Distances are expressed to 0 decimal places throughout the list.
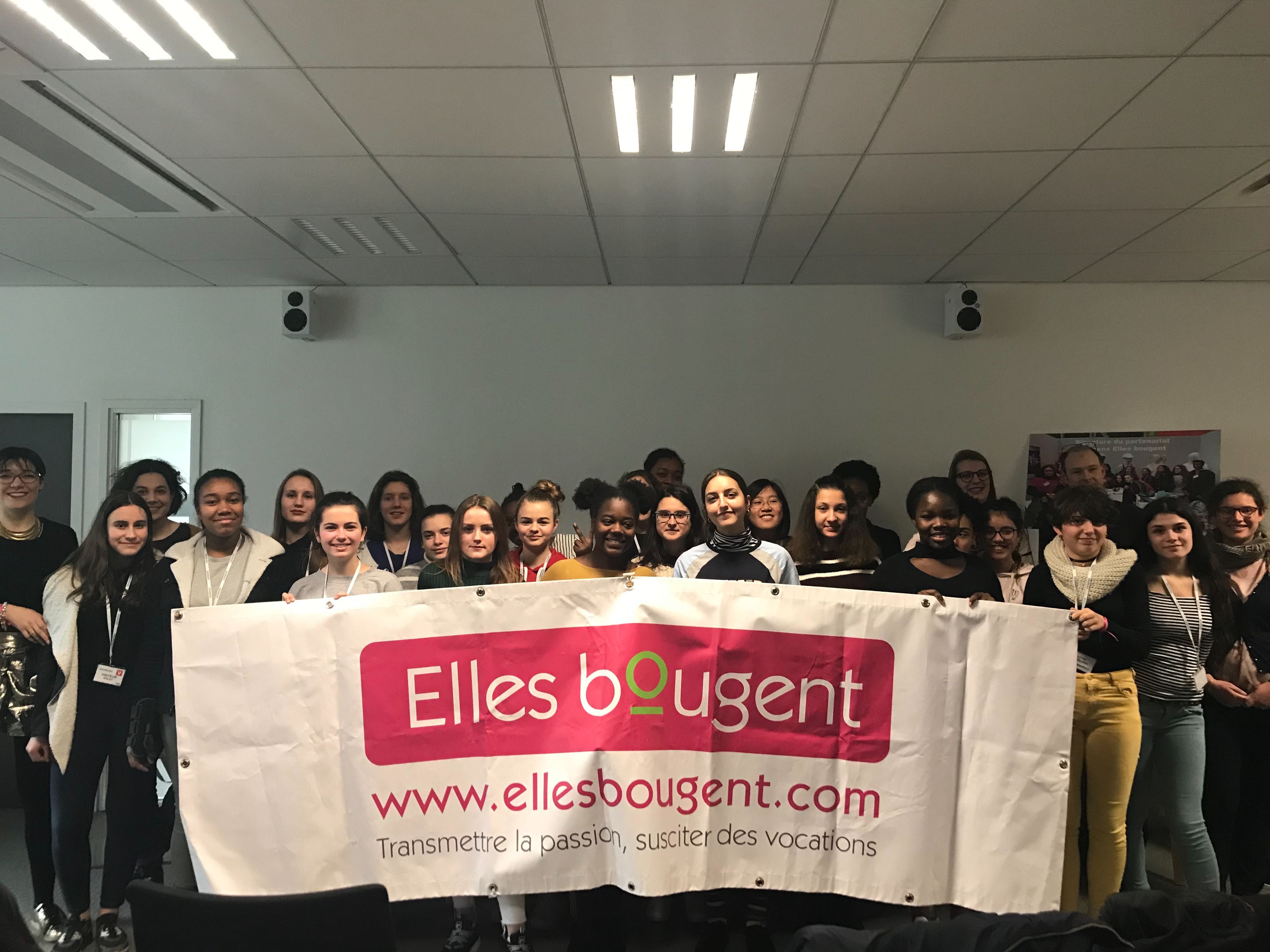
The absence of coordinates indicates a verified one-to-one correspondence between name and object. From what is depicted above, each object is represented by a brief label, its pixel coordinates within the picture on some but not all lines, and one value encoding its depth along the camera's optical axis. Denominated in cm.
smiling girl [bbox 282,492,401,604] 285
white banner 220
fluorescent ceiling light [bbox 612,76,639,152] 294
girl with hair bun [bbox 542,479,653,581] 313
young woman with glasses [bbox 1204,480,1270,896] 329
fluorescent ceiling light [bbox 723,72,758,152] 292
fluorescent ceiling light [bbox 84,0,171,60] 251
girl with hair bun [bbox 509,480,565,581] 324
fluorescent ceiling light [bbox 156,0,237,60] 250
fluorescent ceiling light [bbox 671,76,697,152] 294
